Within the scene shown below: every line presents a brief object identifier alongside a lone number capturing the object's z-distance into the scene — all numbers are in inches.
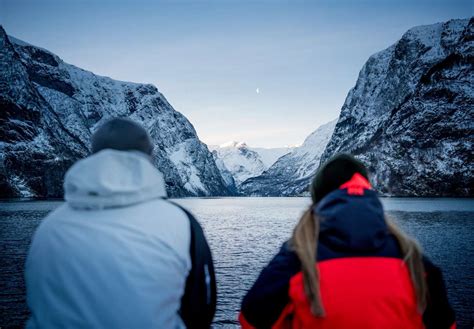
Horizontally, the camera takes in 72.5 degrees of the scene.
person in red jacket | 89.8
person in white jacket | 84.0
